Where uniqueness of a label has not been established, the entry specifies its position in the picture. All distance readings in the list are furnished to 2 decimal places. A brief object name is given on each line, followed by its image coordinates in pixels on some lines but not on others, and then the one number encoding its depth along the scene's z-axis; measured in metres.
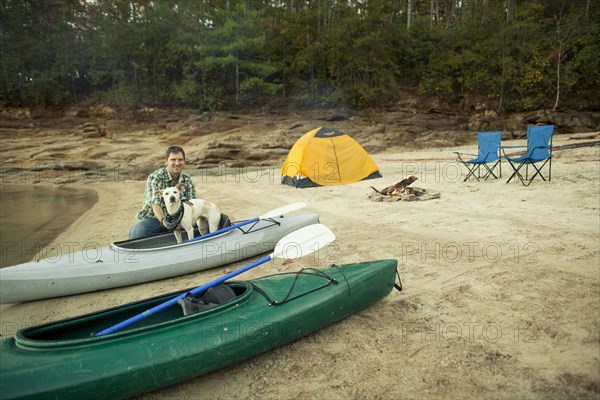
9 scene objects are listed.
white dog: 4.38
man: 4.66
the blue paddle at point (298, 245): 2.96
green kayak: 2.09
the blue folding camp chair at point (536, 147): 7.29
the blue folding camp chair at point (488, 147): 8.39
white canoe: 3.84
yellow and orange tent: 9.45
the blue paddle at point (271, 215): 4.68
